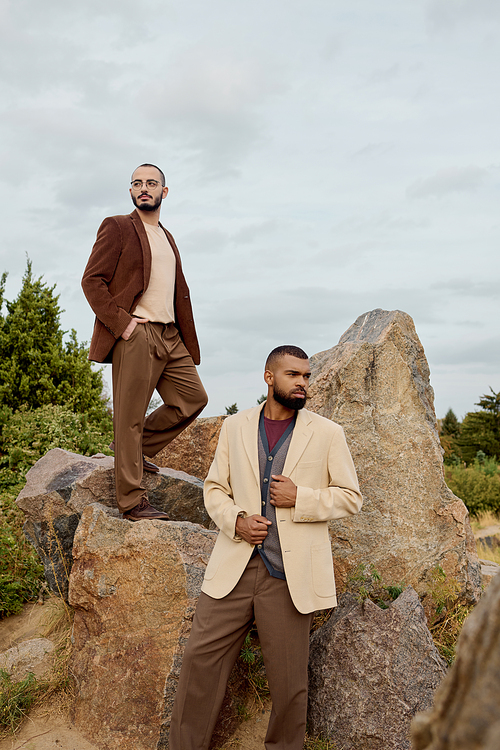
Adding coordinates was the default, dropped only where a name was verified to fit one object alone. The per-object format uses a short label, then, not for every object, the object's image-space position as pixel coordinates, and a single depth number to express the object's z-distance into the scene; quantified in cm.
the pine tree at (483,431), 2286
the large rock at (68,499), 528
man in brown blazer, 485
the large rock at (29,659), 477
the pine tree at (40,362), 1130
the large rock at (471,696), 82
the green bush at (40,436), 911
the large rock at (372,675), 379
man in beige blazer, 334
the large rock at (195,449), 669
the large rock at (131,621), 402
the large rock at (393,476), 500
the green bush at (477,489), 1584
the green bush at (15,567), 610
